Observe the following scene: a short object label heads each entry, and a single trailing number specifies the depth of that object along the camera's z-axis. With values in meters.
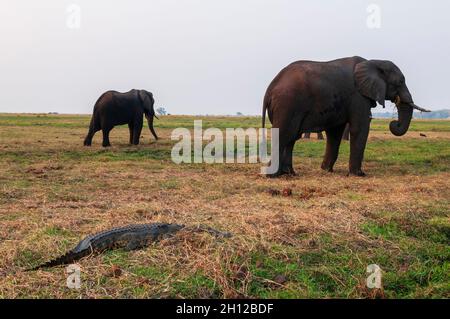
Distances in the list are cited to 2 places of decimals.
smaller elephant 19.62
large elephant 12.28
